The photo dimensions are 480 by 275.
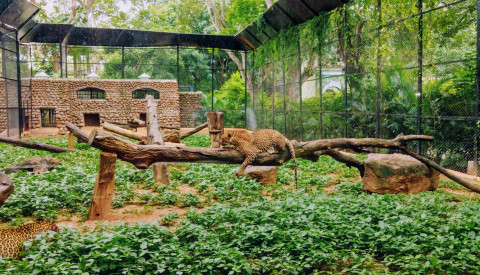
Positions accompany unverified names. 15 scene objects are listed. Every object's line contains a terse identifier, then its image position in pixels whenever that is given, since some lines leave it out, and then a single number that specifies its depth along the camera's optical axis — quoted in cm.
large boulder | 773
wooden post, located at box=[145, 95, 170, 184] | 880
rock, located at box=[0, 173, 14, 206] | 425
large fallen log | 619
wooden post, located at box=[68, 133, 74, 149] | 1408
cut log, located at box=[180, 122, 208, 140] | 1362
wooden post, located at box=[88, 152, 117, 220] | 629
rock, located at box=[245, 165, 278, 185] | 891
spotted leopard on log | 688
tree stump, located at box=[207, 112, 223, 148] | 1225
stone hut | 2278
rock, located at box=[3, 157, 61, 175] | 917
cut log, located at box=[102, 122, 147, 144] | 1061
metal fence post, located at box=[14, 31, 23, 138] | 1823
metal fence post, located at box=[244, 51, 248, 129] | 2432
